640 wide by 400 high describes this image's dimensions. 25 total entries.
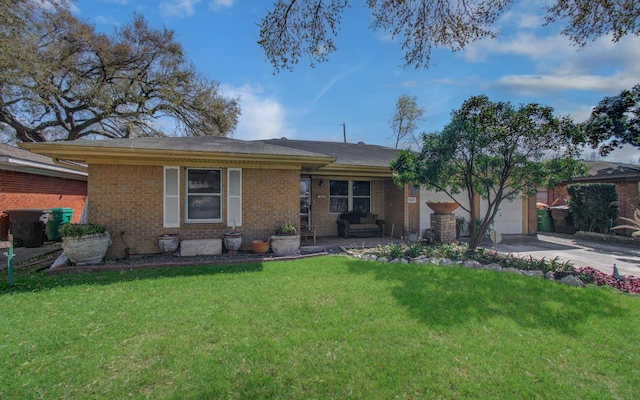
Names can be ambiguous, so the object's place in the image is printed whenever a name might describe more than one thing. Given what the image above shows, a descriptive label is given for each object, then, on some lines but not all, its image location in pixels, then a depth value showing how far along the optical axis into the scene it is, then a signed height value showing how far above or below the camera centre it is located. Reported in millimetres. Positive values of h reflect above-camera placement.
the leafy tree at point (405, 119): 29188 +8739
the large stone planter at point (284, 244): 7891 -947
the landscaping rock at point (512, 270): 6477 -1381
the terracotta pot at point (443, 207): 9656 +15
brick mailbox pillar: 9969 -664
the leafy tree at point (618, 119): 8844 +2617
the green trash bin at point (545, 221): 14910 -709
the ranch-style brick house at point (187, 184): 7277 +654
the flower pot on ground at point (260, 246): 7941 -998
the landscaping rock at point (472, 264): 6948 -1323
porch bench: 11188 -624
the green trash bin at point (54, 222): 10227 -403
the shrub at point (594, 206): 12406 +18
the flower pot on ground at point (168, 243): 7441 -837
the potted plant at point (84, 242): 6391 -697
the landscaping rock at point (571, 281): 5762 -1437
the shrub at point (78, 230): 6371 -424
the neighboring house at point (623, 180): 12648 +1171
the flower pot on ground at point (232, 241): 7811 -831
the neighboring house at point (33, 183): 9945 +1060
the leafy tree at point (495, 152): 6848 +1364
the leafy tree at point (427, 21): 4832 +3116
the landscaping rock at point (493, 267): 6764 -1357
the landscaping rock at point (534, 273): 6277 -1393
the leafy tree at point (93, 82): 11966 +6430
